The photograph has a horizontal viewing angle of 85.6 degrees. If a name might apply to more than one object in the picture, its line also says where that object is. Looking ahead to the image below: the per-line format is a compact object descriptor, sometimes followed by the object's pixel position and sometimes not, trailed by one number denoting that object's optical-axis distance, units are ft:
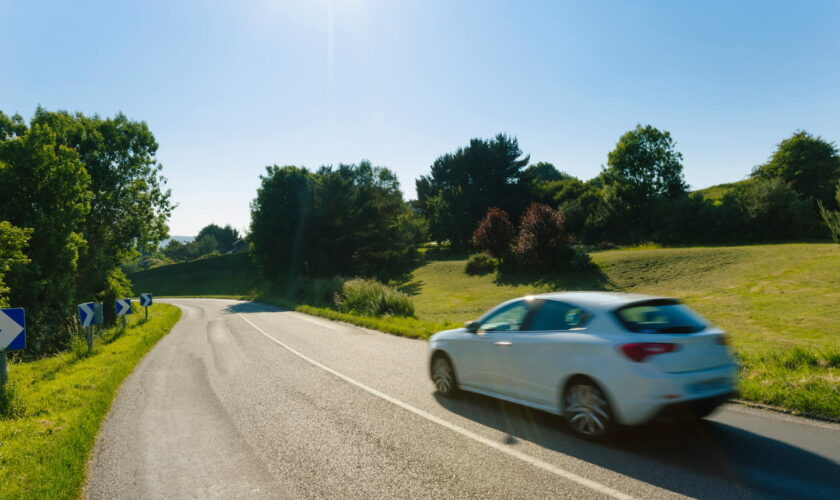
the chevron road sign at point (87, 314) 46.44
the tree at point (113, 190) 93.40
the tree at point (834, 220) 92.75
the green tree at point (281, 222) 149.89
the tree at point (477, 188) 189.16
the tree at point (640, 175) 171.42
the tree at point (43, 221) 61.67
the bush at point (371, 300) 65.46
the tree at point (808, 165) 142.72
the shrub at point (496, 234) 127.95
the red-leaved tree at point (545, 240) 110.83
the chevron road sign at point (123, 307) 66.18
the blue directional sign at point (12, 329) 25.26
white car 14.64
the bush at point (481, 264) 132.28
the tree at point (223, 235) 472.28
